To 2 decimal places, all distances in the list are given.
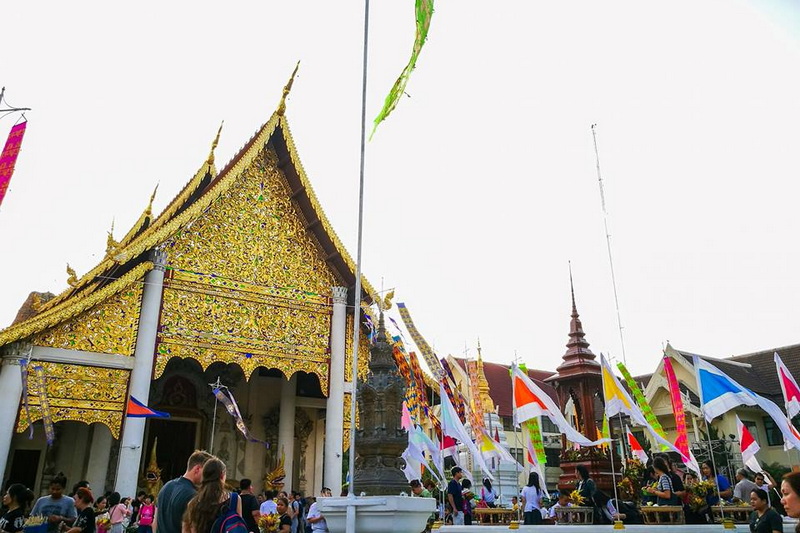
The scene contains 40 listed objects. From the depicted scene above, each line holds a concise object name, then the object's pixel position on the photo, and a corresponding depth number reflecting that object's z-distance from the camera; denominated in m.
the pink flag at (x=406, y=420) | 12.38
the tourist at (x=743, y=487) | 8.85
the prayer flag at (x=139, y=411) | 10.91
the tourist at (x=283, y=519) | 8.52
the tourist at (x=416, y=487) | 10.91
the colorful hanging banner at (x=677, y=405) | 11.69
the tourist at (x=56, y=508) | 5.62
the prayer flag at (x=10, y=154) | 9.65
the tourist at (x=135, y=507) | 10.36
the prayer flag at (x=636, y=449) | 12.98
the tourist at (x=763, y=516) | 4.76
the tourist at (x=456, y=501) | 9.00
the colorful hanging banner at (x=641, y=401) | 12.46
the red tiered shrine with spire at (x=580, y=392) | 14.06
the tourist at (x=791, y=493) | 3.33
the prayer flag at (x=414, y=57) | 8.89
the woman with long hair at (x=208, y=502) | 3.30
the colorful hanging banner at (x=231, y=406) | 13.06
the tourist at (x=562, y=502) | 9.66
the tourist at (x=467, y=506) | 9.12
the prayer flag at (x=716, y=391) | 9.02
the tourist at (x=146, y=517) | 9.27
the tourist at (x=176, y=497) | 3.63
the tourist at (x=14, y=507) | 5.34
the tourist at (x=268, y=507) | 9.02
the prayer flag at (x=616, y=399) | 10.33
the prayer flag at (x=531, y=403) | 10.10
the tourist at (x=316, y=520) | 7.94
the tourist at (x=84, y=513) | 5.61
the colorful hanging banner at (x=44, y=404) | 10.35
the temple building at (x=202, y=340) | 10.87
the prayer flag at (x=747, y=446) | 10.95
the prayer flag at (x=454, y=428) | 10.80
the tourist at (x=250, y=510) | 5.06
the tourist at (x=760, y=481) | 9.50
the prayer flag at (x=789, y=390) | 11.34
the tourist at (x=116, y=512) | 9.10
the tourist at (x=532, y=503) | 8.60
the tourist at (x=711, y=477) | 8.35
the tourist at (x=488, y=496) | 11.04
